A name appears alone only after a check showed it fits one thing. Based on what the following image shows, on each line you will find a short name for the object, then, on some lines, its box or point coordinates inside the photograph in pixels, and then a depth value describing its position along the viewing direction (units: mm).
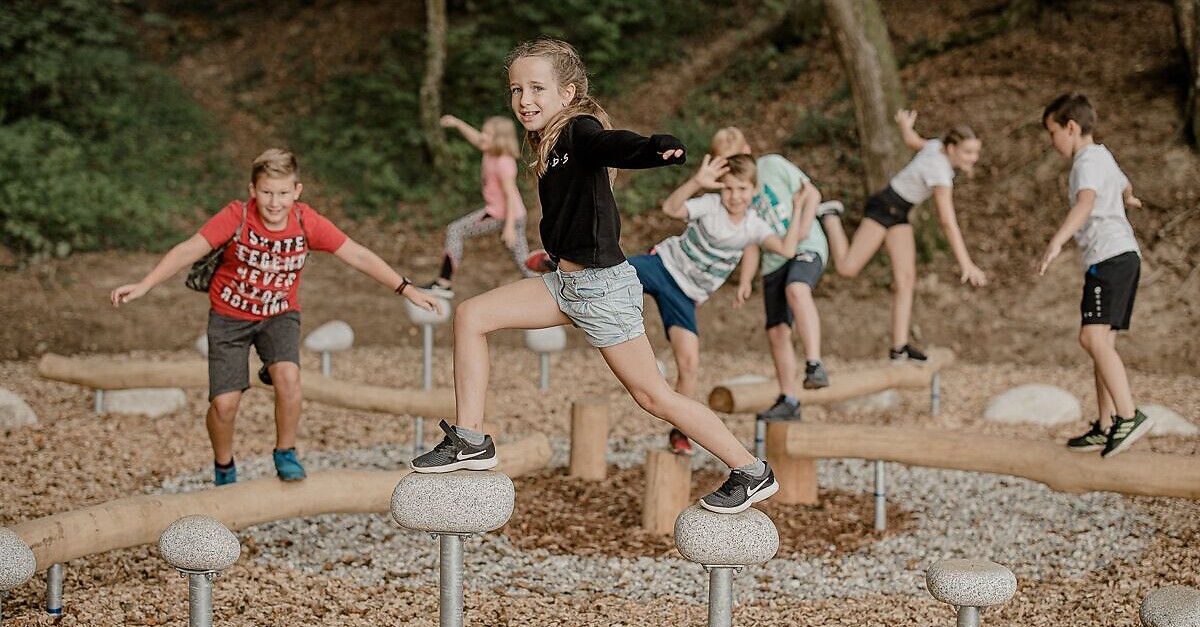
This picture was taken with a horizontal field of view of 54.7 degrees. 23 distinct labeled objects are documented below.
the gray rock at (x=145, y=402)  7551
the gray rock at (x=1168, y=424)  7055
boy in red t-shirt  4613
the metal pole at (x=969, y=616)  3340
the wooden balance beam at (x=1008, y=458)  4559
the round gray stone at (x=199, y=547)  3270
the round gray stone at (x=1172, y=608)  3172
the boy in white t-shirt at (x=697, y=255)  5492
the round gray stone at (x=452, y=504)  3361
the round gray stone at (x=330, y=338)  8188
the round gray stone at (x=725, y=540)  3377
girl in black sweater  3637
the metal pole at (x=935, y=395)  7934
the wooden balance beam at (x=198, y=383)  6297
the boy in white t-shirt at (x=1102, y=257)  4887
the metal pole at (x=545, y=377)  8555
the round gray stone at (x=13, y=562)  3191
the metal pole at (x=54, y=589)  4000
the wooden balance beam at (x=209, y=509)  3832
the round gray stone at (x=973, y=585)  3266
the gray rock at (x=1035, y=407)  7578
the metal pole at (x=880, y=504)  5559
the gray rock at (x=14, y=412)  7030
